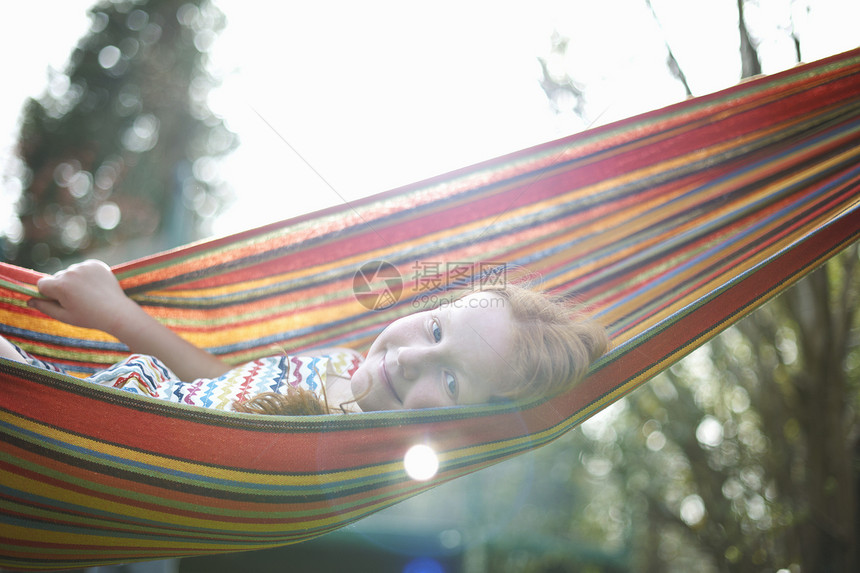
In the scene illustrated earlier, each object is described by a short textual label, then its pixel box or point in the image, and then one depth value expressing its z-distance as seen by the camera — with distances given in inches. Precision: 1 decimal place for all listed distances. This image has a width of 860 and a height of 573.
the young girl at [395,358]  43.4
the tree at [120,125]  255.6
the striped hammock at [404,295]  35.2
